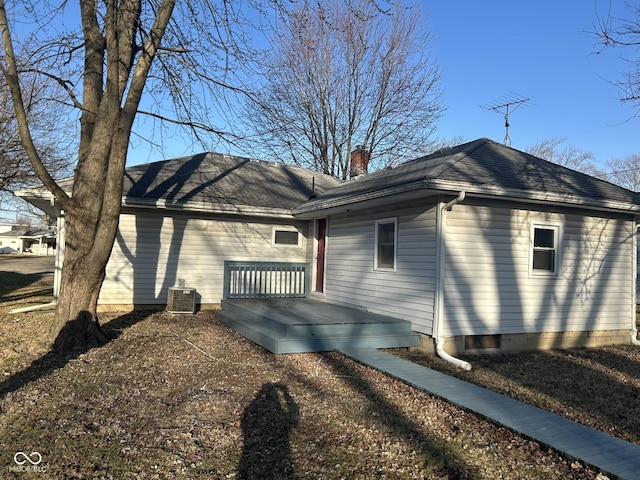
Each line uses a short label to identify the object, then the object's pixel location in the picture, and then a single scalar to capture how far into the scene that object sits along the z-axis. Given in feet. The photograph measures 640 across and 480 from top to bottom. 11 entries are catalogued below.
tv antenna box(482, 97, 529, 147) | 46.18
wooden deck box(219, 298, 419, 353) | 24.44
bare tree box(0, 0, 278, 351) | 23.88
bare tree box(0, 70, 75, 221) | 55.26
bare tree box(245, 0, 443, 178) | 77.30
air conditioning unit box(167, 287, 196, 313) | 35.22
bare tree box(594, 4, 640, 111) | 24.68
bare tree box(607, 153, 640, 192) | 121.08
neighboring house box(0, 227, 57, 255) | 206.80
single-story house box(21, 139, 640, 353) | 25.98
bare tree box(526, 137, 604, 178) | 125.95
